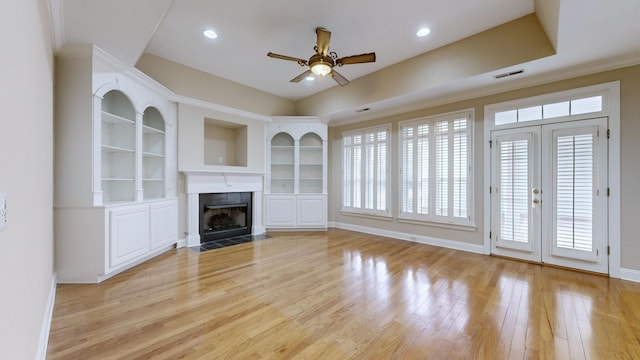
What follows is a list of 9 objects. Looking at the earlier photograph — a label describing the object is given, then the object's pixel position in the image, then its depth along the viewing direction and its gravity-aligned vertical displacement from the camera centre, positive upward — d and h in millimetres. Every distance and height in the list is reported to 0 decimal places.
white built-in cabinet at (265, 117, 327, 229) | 6113 +125
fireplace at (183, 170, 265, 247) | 4793 -321
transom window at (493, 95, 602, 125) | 3512 +1004
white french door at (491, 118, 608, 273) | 3449 -215
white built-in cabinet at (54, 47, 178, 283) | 3008 +84
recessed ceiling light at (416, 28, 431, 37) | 3592 +2062
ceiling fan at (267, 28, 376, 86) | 3328 +1577
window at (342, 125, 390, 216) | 5777 +196
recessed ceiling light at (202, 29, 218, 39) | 3676 +2085
